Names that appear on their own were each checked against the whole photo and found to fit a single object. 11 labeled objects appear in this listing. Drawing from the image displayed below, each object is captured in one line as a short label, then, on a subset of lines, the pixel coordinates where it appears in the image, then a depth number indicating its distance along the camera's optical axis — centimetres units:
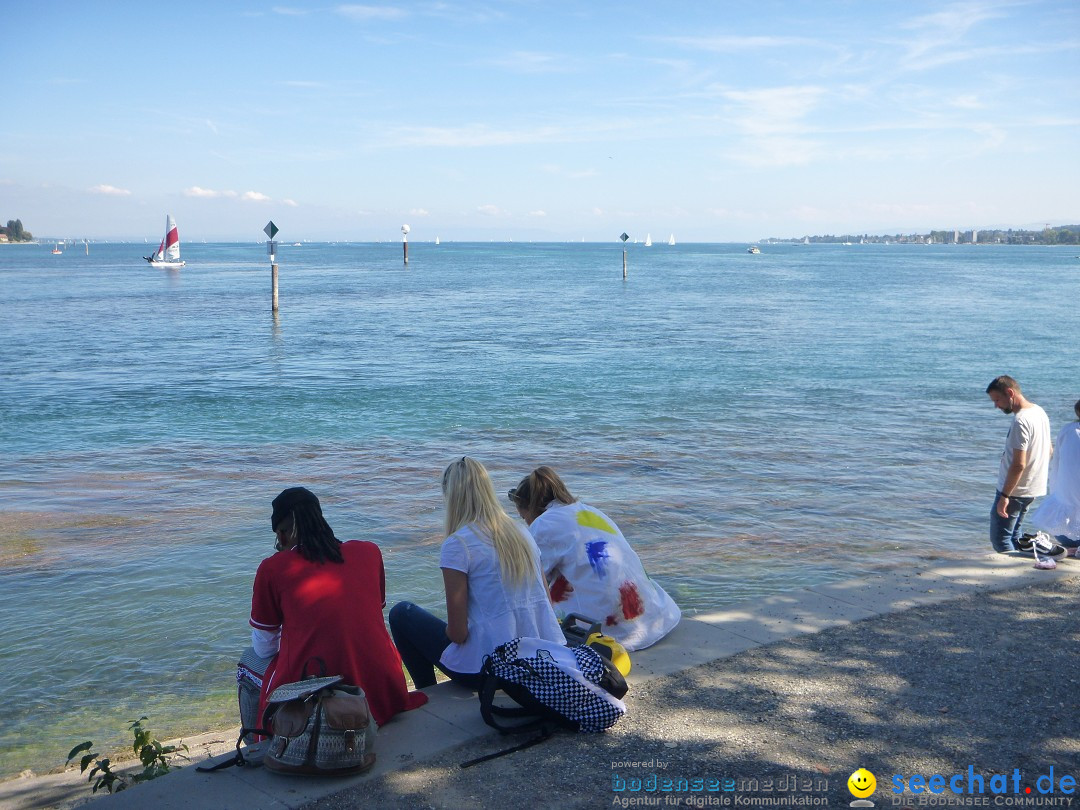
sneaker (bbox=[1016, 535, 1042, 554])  741
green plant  435
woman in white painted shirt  522
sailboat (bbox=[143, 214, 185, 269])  8712
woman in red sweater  421
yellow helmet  485
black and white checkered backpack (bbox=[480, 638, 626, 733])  427
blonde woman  452
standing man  732
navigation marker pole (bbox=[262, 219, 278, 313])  4062
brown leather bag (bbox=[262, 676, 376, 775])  394
